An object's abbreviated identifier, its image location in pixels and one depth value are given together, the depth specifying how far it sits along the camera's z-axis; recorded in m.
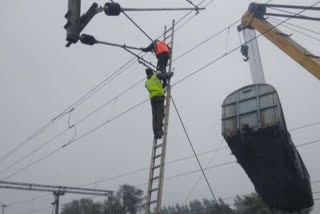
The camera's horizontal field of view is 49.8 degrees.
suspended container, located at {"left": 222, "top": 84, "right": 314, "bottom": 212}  8.55
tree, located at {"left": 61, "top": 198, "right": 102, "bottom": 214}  61.16
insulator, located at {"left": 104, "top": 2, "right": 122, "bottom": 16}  6.34
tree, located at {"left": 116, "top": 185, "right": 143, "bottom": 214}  56.90
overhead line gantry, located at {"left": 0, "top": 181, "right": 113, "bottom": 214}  27.42
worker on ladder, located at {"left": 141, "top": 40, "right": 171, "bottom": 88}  8.34
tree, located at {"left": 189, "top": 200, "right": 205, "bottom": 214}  77.72
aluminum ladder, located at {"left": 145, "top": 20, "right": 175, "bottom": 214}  6.62
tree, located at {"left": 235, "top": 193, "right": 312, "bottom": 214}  40.34
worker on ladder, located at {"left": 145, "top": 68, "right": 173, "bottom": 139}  7.84
